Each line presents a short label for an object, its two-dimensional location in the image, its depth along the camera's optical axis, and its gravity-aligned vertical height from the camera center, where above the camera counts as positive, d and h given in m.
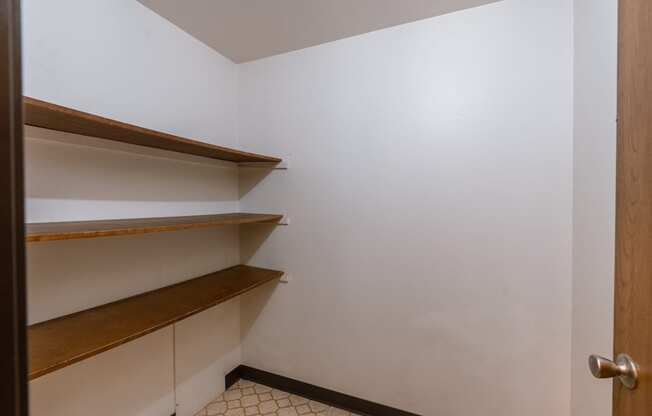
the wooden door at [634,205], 0.53 +0.00
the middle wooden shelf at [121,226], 0.84 -0.07
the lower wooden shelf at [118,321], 0.88 -0.45
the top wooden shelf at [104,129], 0.84 +0.29
